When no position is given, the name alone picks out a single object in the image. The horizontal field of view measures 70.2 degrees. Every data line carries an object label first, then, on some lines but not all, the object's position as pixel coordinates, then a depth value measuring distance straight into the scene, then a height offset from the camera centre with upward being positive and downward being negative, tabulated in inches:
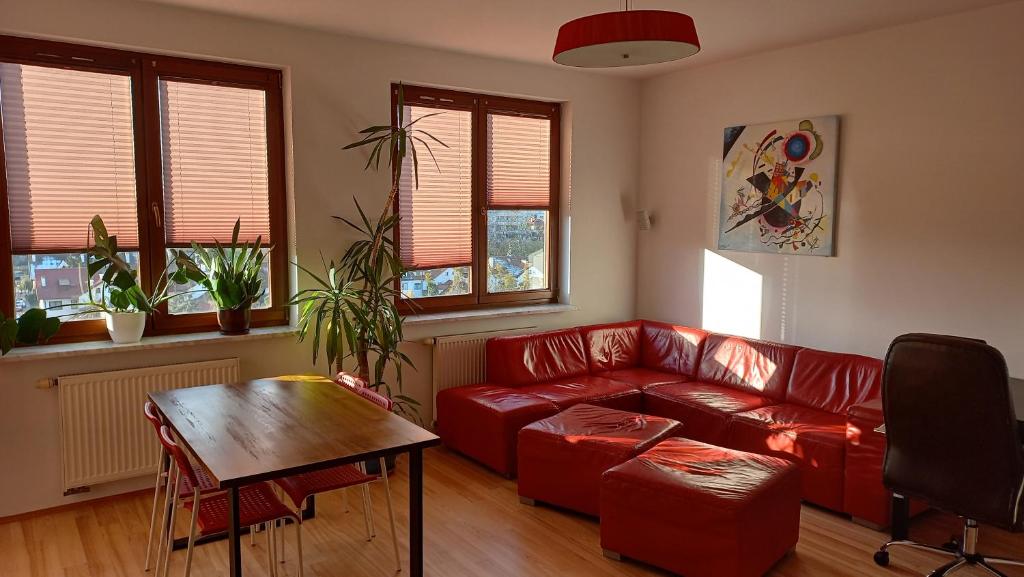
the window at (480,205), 214.4 +5.9
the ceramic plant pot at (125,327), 163.9 -23.6
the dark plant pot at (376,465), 177.0 -61.1
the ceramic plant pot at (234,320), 178.1 -24.0
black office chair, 112.7 -33.3
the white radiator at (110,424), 160.7 -45.3
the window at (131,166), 159.5 +13.2
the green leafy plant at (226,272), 174.4 -12.0
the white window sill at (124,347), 155.8 -28.0
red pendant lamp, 104.3 +27.8
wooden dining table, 101.1 -33.0
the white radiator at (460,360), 210.1 -39.8
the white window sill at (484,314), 208.8 -27.1
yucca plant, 182.2 -19.1
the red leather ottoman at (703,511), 127.3 -51.9
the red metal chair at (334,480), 126.5 -46.1
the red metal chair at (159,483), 119.1 -43.9
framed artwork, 197.9 +11.0
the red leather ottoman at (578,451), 155.4 -48.9
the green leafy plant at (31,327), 150.6 -22.4
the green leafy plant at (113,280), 162.2 -13.2
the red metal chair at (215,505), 109.3 -45.4
